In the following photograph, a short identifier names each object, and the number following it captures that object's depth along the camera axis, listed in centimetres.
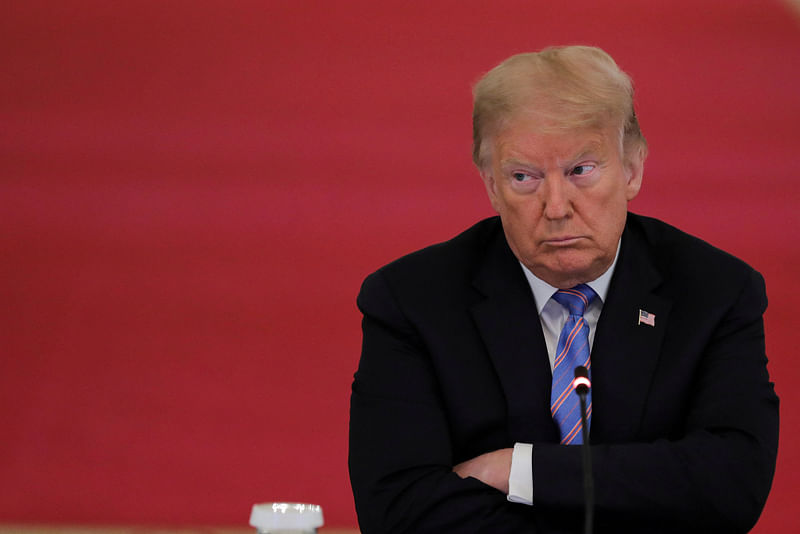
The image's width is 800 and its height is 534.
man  667
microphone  639
